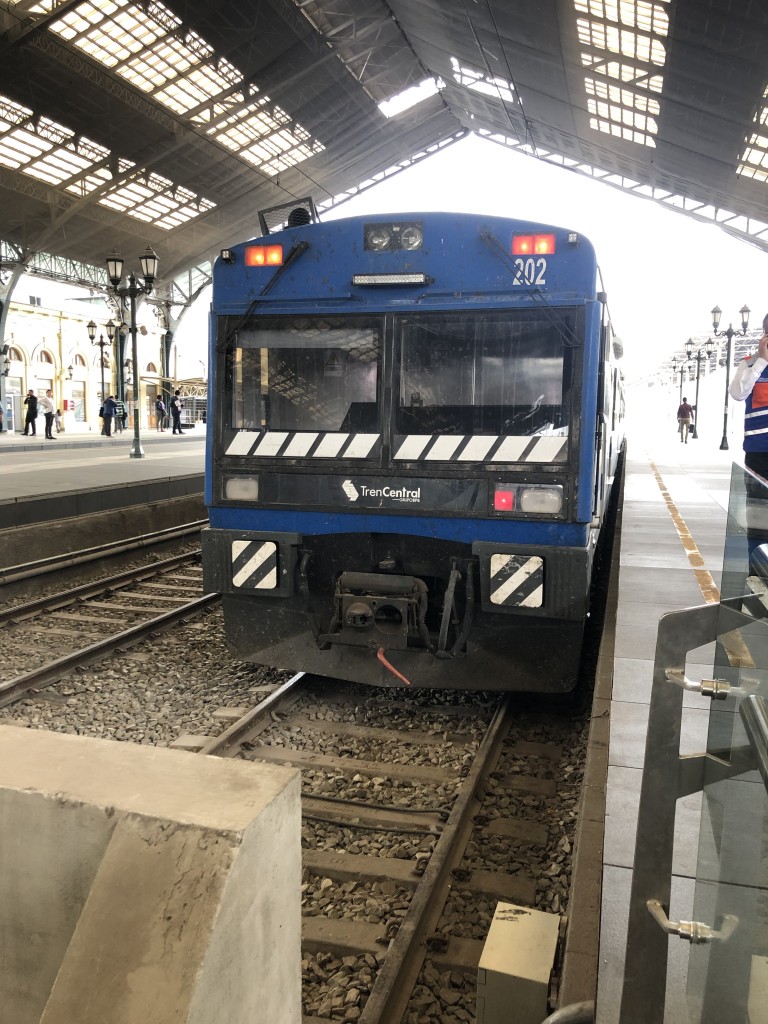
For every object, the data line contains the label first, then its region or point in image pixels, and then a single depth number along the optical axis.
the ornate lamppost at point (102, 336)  36.16
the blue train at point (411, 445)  5.20
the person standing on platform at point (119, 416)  34.62
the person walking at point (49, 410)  28.31
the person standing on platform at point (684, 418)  32.47
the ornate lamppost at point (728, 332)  26.50
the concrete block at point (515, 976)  2.80
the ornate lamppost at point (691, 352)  34.19
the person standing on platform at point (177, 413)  38.88
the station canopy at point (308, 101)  19.17
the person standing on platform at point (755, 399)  5.33
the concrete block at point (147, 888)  1.85
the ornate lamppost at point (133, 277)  20.52
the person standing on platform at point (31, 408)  29.72
